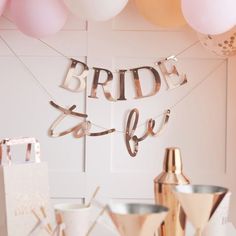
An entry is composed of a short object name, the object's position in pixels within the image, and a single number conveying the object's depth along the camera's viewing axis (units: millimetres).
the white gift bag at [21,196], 1556
